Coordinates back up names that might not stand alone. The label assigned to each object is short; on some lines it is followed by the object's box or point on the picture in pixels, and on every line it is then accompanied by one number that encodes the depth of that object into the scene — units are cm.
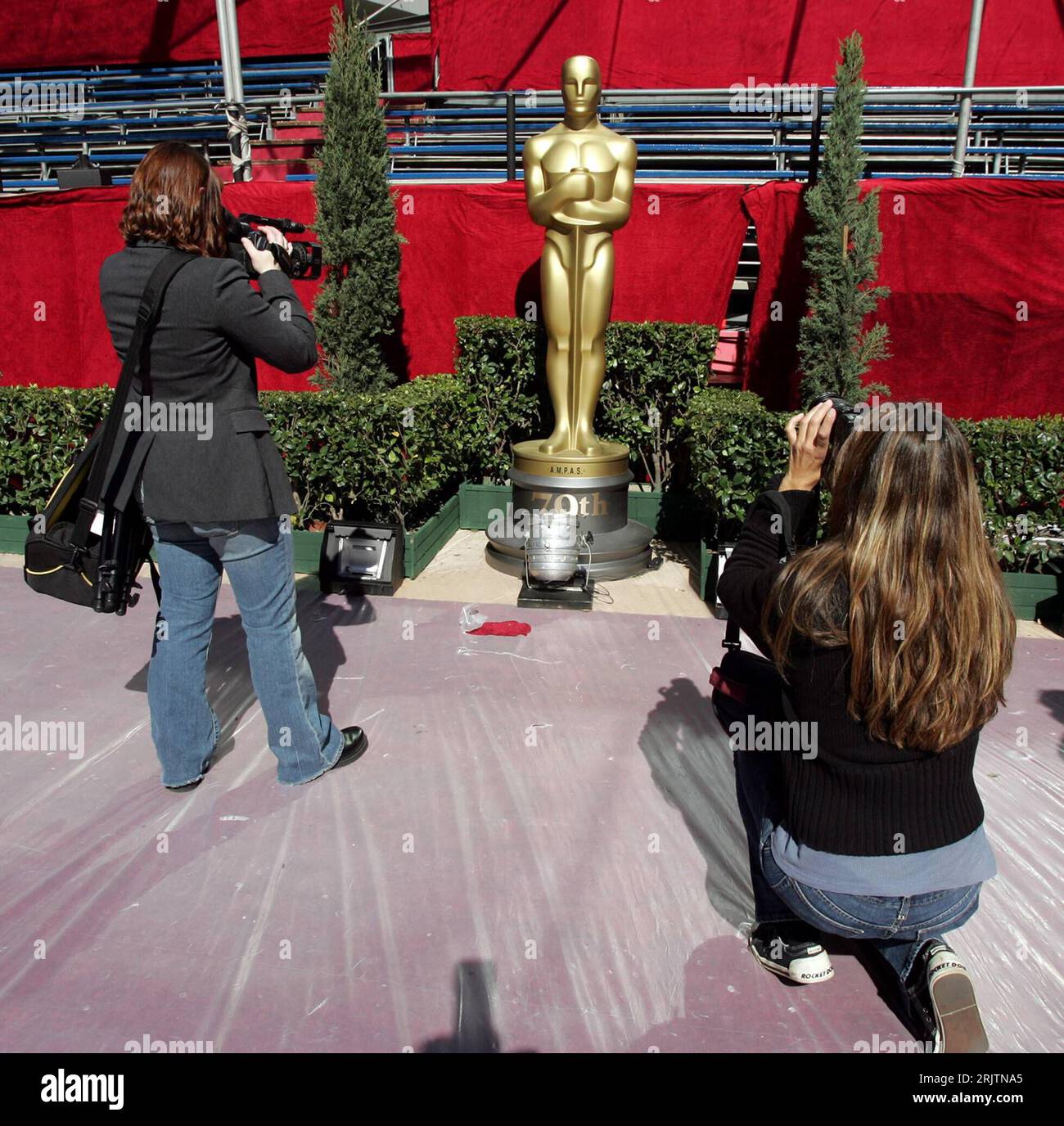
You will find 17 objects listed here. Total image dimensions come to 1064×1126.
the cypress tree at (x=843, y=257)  593
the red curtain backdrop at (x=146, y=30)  1510
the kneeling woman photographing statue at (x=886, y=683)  181
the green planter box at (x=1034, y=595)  489
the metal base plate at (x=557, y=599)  495
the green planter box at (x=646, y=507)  650
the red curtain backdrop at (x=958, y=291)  659
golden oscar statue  545
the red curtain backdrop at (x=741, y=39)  1191
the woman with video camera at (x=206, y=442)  255
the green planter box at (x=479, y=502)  661
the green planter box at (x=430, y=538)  553
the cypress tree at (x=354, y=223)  643
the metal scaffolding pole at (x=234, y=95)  794
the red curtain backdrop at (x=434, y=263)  718
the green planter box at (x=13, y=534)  591
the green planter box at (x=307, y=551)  552
